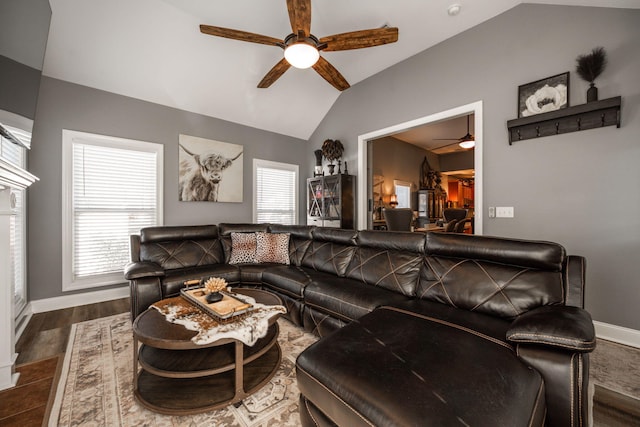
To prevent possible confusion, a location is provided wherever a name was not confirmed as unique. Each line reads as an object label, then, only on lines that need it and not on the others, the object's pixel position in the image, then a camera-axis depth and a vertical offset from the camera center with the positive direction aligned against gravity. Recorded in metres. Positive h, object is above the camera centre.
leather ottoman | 0.86 -0.66
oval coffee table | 1.46 -0.96
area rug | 1.42 -1.15
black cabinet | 4.49 +0.25
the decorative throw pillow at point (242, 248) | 3.48 -0.48
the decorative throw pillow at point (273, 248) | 3.47 -0.48
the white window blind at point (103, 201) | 3.20 +0.19
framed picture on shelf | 2.53 +1.22
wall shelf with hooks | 2.29 +0.92
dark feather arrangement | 2.30 +1.36
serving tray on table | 1.71 -0.66
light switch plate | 2.88 +0.01
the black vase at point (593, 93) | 2.35 +1.11
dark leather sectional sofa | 0.94 -0.65
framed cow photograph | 4.06 +0.75
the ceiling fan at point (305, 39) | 2.16 +1.61
